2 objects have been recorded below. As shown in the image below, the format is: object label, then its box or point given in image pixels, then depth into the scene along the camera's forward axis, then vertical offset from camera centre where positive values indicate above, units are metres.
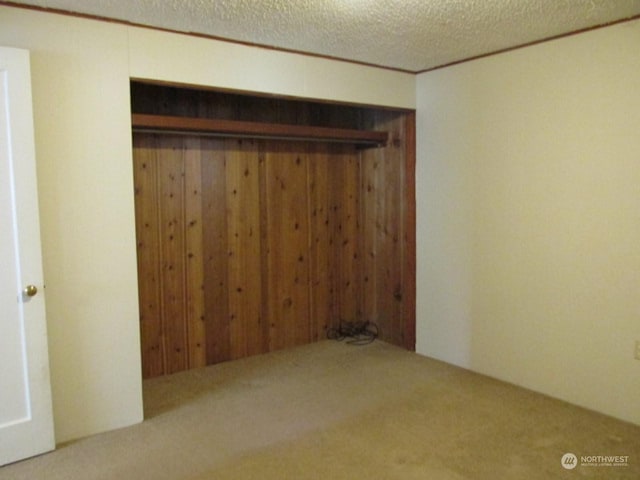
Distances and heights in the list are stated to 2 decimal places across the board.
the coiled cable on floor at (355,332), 4.86 -1.17
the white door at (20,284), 2.61 -0.36
